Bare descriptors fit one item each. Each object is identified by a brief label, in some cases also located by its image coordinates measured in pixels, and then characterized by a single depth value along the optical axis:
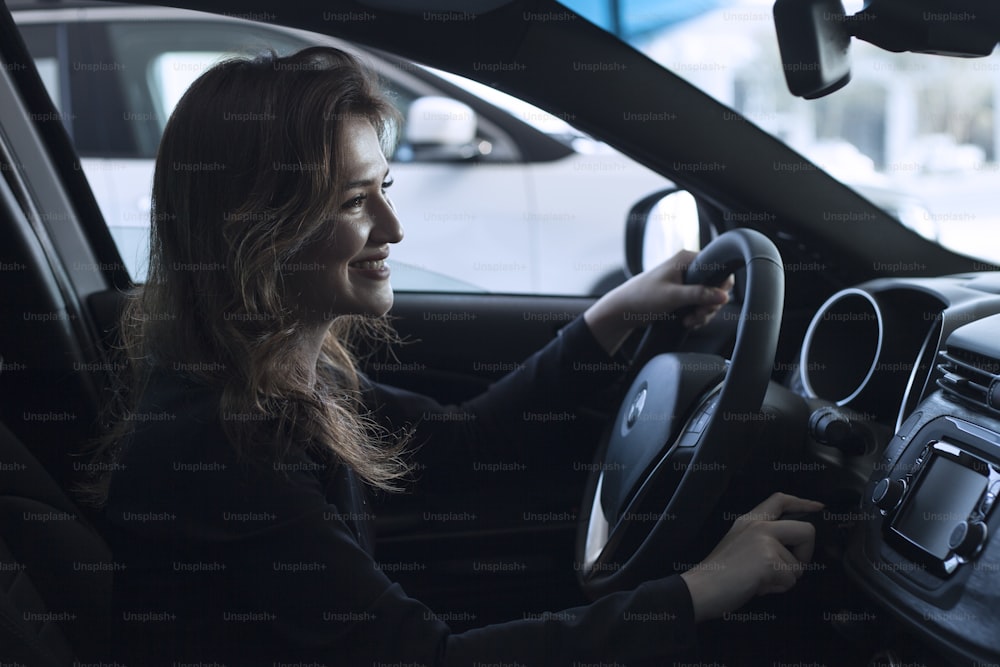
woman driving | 1.15
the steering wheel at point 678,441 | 1.15
